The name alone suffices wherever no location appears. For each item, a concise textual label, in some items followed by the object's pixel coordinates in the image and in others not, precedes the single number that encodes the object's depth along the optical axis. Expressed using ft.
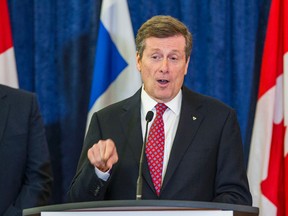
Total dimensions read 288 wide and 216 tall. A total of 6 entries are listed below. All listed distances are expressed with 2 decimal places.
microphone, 12.37
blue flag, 22.01
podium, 10.45
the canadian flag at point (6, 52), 21.89
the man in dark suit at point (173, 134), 14.84
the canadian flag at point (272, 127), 20.82
